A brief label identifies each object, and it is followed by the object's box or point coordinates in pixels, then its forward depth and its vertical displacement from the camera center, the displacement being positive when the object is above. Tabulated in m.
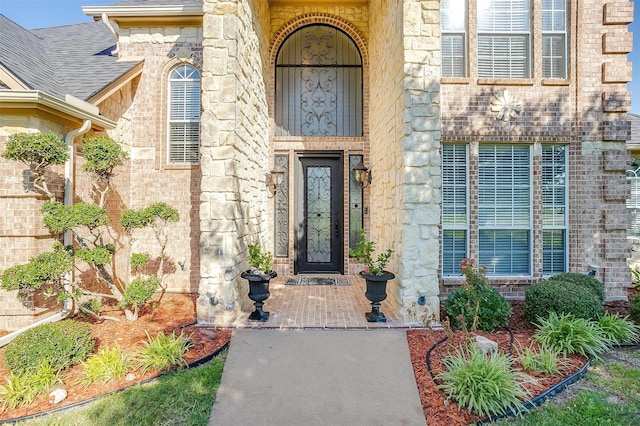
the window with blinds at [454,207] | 5.48 +0.17
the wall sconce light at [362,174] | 6.50 +0.88
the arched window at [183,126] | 6.15 +1.75
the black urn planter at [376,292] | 4.15 -1.01
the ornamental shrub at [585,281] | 4.62 -0.96
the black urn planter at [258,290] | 4.13 -1.00
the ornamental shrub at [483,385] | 2.72 -1.53
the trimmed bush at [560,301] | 4.07 -1.11
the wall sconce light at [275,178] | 6.63 +0.79
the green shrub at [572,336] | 3.57 -1.40
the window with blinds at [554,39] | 5.49 +3.14
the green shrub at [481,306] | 4.08 -1.21
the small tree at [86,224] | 3.62 -0.15
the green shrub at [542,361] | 3.23 -1.52
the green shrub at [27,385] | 2.77 -1.58
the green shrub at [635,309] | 4.28 -1.26
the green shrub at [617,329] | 3.92 -1.43
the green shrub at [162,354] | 3.22 -1.47
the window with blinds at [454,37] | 5.41 +3.12
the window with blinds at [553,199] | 5.53 +0.32
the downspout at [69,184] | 4.52 +0.44
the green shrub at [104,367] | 3.05 -1.53
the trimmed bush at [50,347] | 3.07 -1.36
